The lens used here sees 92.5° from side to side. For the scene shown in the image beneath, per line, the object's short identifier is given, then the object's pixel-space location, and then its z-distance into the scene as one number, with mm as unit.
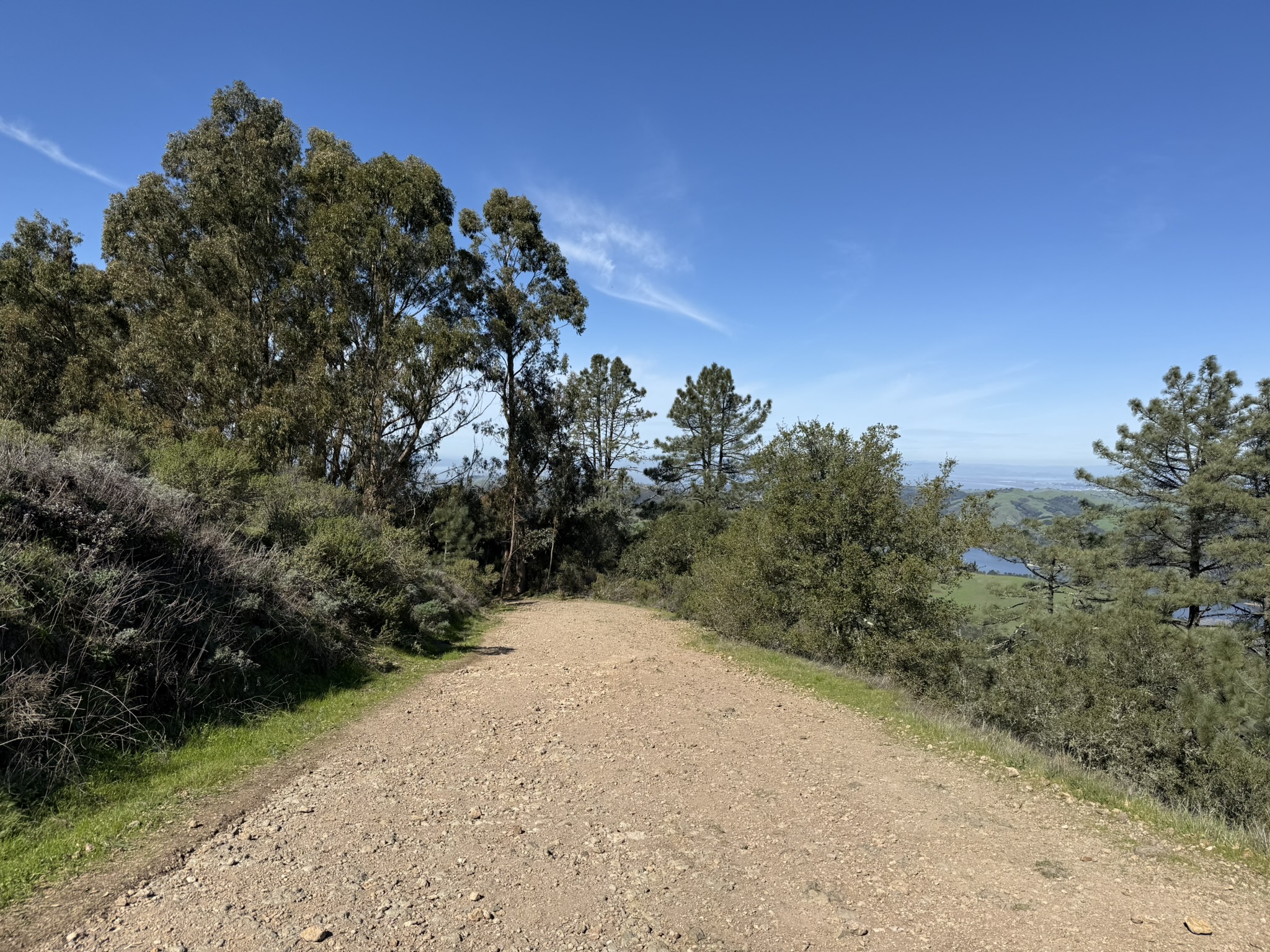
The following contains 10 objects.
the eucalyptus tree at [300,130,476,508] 16406
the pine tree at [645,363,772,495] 30594
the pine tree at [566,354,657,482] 27812
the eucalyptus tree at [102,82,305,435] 15734
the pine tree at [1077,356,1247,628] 17438
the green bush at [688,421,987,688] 10836
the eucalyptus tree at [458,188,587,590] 21625
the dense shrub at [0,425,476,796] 4566
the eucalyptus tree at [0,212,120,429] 17812
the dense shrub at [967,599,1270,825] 8609
